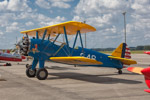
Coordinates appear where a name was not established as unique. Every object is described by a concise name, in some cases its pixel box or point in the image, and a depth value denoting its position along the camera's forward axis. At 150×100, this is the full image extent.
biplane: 10.15
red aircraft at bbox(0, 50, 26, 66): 22.92
